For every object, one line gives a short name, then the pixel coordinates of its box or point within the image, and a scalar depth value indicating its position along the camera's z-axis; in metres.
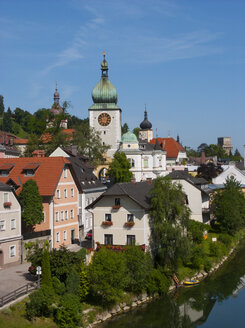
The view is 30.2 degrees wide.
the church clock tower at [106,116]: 90.69
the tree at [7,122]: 184.38
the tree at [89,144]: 73.38
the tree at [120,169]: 69.88
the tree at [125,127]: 180.12
